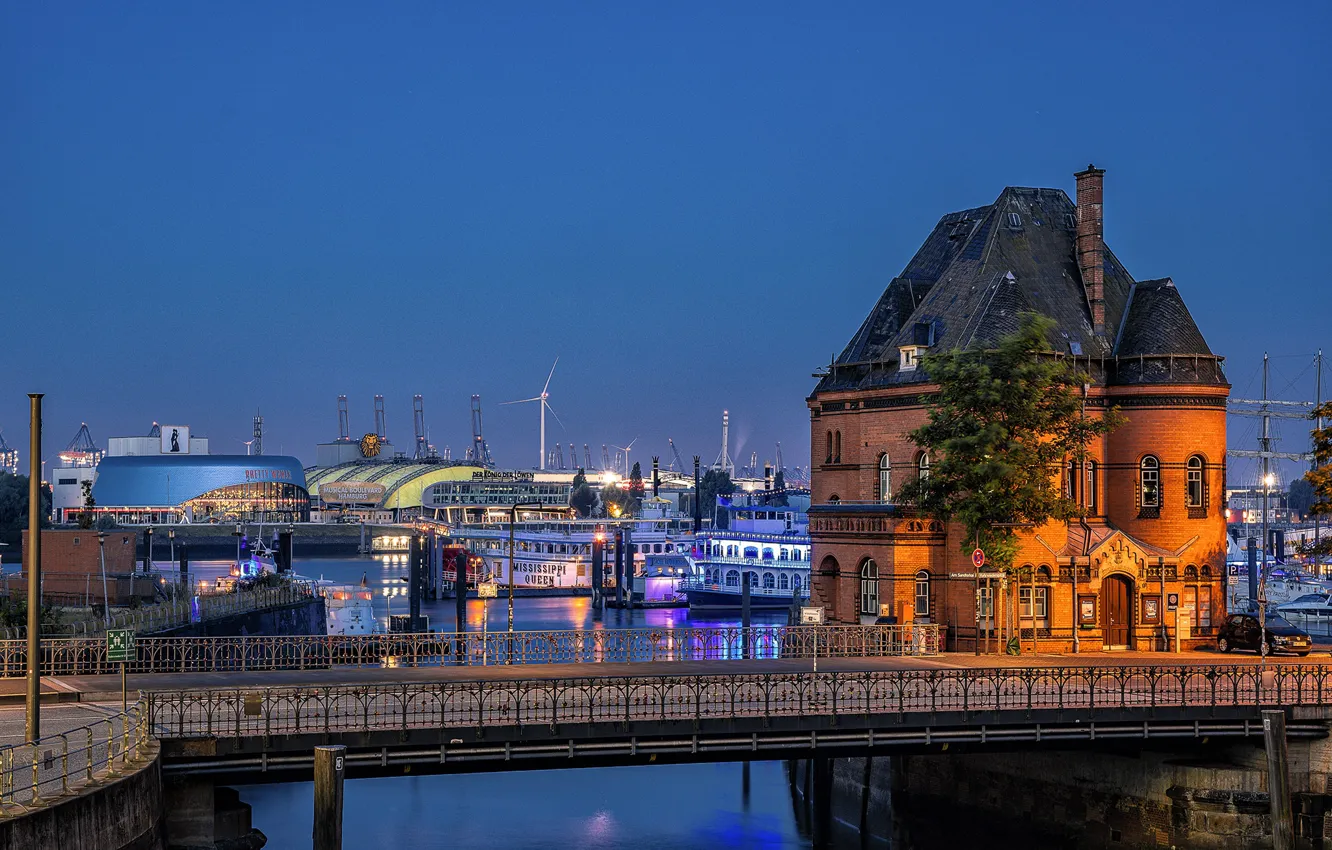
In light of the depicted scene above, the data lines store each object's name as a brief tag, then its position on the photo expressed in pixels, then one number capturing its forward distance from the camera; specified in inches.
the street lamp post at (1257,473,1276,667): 2173.2
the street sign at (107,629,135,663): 1517.0
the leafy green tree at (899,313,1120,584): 2486.5
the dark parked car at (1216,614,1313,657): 2655.0
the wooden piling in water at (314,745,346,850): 1425.9
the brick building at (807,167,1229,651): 2691.9
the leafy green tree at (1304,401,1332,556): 2556.6
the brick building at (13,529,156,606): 3949.3
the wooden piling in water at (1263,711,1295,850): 1797.5
